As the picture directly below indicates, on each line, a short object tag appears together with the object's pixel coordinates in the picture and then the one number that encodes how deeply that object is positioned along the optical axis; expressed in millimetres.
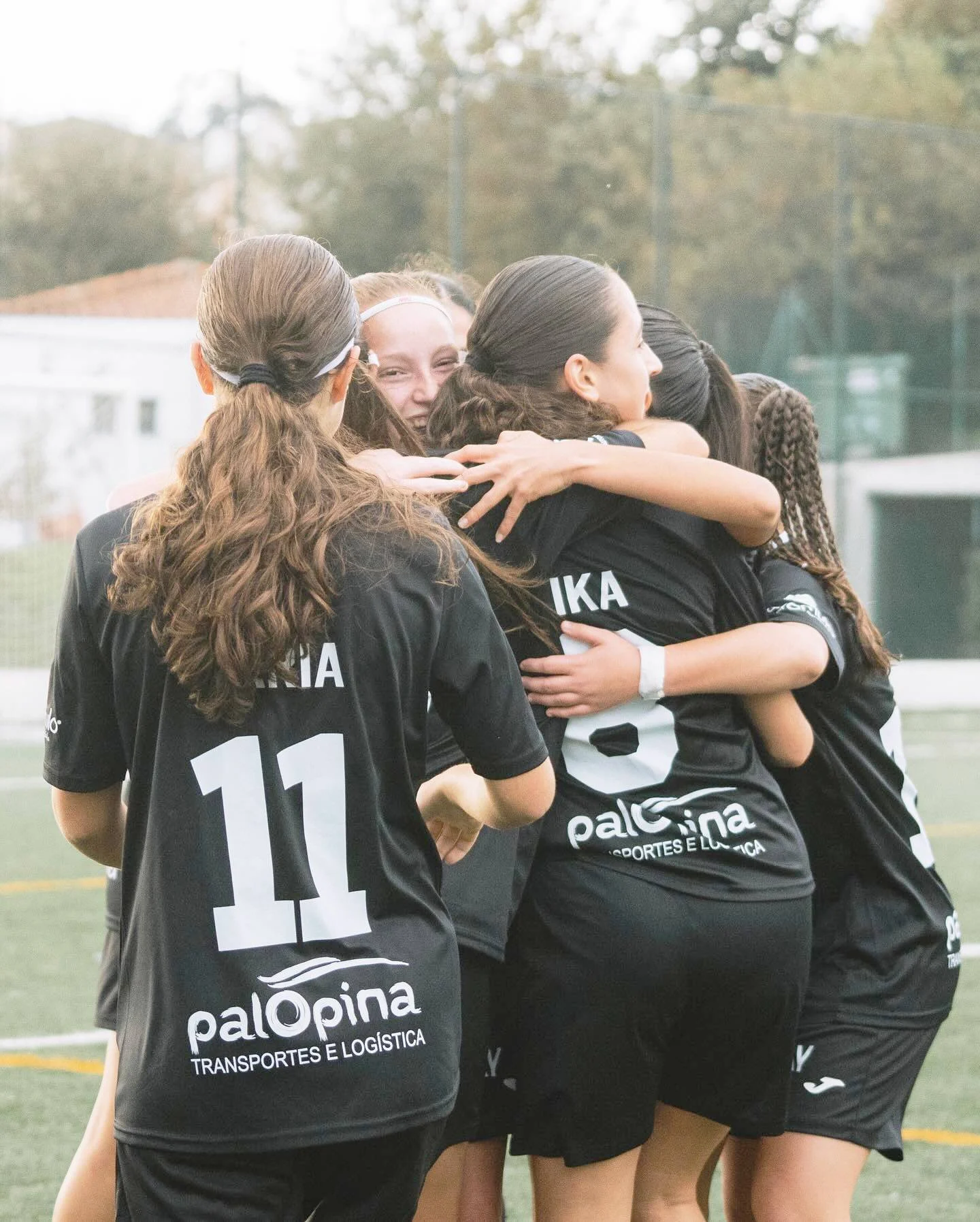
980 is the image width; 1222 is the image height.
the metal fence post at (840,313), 20109
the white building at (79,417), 17781
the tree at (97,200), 29641
